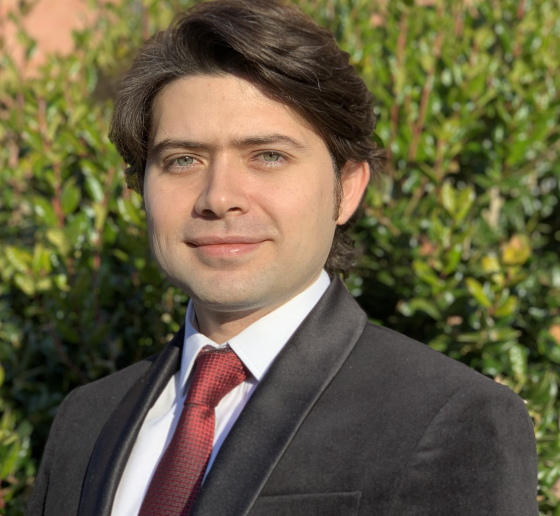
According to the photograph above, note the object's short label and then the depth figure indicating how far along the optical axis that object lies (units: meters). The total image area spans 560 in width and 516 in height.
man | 0.71
